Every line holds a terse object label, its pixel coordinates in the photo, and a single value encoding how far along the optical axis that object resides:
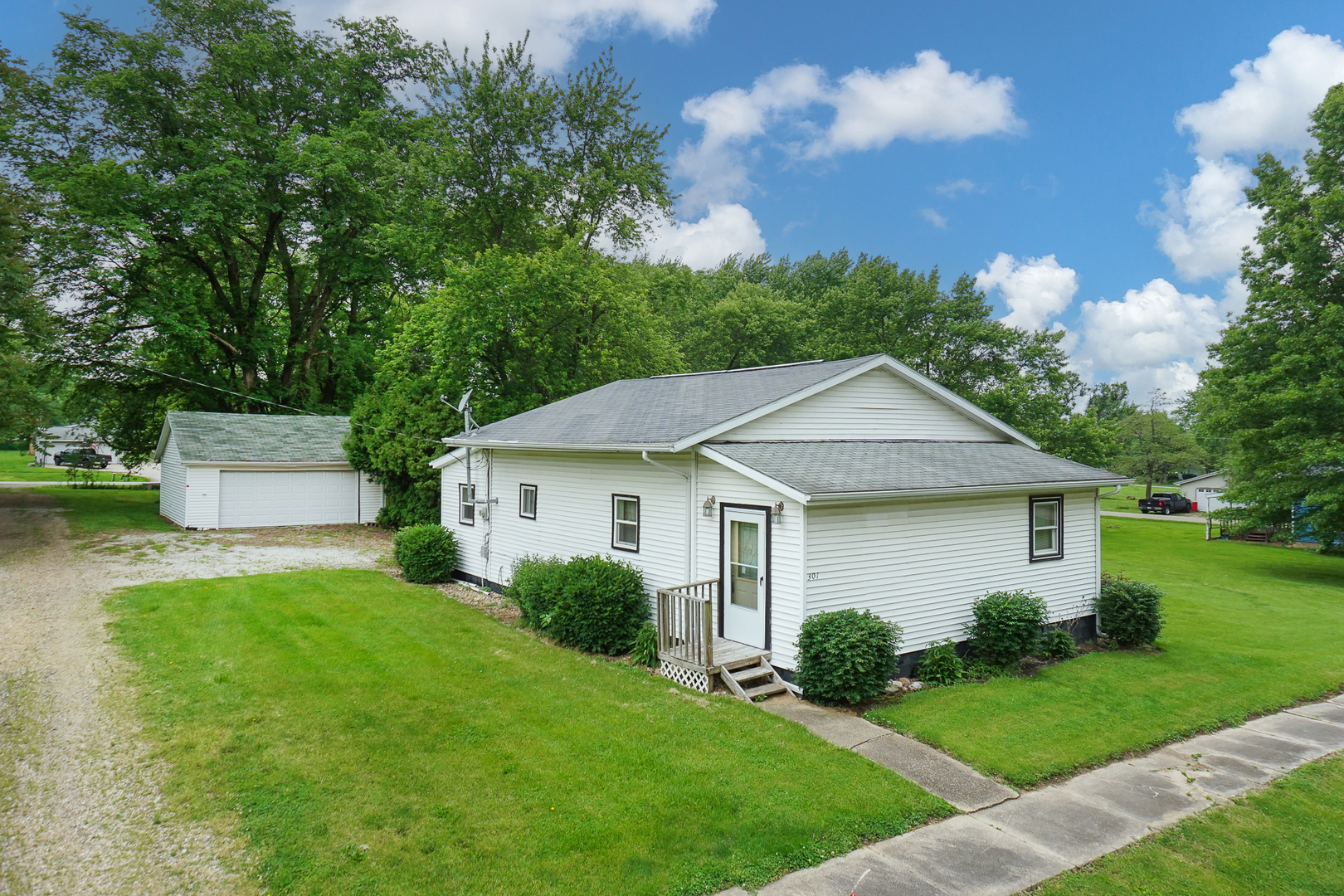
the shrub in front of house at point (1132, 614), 11.26
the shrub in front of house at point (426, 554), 15.41
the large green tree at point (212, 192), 25.61
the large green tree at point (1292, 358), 18.97
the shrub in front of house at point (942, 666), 9.22
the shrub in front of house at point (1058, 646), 10.57
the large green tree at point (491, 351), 21.67
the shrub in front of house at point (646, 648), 9.89
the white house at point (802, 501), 8.81
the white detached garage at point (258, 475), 22.72
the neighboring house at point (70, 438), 32.06
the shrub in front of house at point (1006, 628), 9.73
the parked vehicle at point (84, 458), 38.75
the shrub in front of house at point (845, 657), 8.02
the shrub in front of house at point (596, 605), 10.41
